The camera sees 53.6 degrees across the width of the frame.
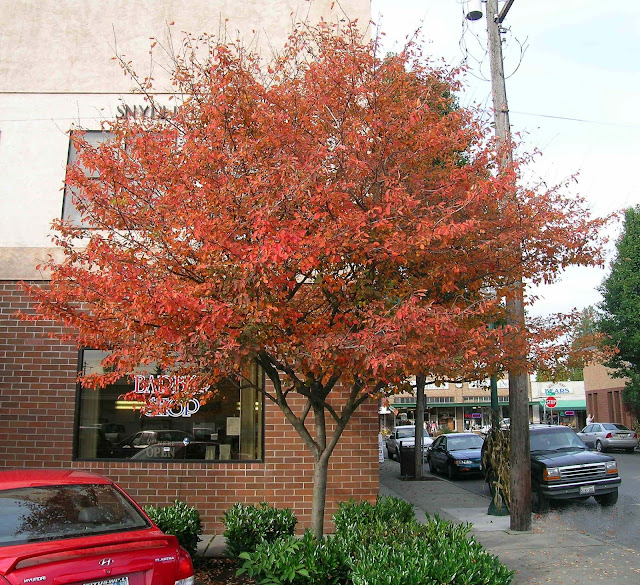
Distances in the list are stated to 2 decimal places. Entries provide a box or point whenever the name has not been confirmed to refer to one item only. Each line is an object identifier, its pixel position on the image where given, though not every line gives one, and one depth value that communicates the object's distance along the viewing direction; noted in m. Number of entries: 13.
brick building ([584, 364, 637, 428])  42.78
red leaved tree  5.87
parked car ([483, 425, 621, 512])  13.41
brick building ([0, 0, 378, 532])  10.38
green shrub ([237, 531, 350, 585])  6.02
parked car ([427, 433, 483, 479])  21.22
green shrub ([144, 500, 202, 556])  7.98
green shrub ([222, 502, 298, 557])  7.82
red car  4.12
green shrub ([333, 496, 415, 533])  7.80
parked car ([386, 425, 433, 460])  31.88
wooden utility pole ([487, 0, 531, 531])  10.55
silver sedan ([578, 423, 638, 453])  31.39
